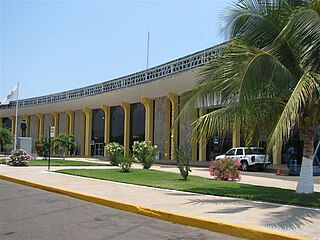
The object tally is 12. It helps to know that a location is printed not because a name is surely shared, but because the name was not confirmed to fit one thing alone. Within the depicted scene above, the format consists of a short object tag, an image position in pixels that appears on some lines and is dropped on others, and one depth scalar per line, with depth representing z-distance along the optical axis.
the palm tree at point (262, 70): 11.42
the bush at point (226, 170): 19.27
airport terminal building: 37.88
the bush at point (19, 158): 28.69
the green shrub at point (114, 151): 28.95
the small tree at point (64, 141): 36.50
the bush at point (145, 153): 26.52
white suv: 30.88
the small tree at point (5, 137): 45.59
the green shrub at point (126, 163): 22.50
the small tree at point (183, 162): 18.13
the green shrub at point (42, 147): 35.56
